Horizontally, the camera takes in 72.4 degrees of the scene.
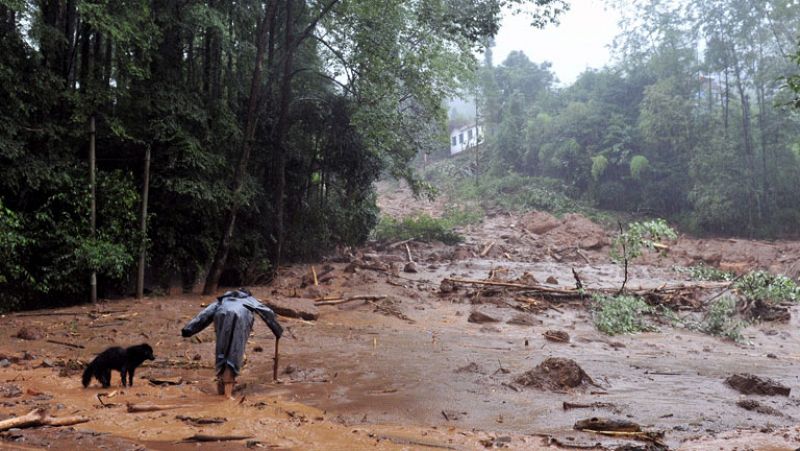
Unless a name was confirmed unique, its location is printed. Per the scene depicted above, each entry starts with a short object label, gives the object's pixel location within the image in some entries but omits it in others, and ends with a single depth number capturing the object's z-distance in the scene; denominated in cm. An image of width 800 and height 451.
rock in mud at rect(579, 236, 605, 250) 2727
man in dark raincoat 597
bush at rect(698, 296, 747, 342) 1195
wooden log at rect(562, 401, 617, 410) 627
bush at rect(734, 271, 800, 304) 1240
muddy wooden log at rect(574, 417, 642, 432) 520
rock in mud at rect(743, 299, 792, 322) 1329
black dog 602
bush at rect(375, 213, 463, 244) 2808
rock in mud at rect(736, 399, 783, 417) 639
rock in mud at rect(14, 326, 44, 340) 864
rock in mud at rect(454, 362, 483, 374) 808
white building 5238
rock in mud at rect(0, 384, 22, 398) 541
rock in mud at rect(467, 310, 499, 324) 1291
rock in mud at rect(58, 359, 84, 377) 663
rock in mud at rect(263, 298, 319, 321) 1175
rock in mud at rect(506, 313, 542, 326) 1286
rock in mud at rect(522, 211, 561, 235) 3120
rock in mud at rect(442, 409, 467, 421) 574
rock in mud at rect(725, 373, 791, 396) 719
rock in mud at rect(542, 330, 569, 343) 1112
